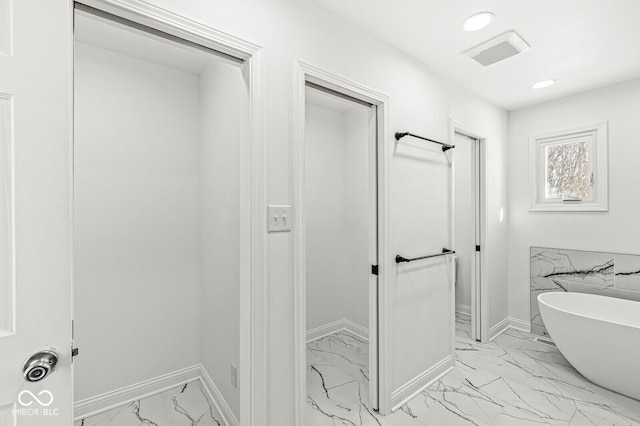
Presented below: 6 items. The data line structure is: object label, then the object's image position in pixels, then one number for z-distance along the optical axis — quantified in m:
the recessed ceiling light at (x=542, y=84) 2.54
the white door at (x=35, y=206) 0.76
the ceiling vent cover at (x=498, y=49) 1.88
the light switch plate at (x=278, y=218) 1.36
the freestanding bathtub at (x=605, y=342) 1.95
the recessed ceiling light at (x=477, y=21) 1.67
